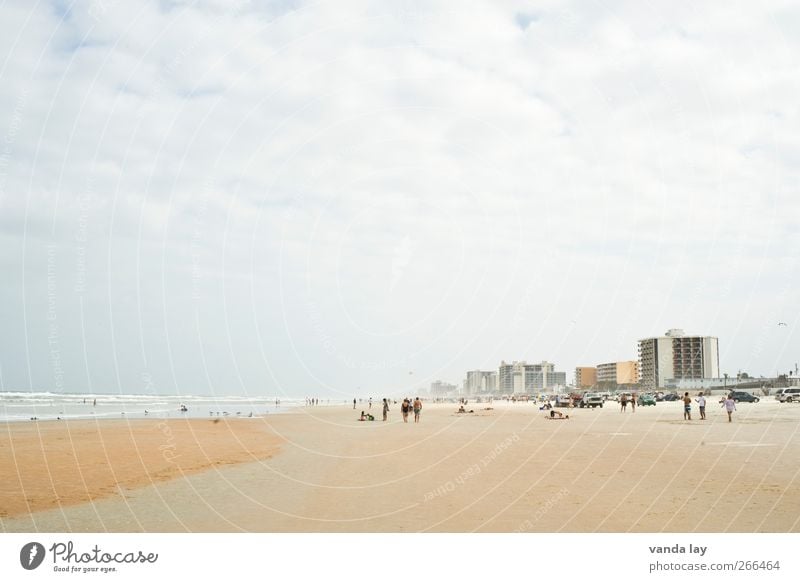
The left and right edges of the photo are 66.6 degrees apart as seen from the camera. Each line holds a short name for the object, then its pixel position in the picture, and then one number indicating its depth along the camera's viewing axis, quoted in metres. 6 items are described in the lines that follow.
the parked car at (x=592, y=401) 87.13
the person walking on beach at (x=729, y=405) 45.44
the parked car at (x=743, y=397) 90.04
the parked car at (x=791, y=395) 84.81
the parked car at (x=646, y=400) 93.69
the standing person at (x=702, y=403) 49.34
